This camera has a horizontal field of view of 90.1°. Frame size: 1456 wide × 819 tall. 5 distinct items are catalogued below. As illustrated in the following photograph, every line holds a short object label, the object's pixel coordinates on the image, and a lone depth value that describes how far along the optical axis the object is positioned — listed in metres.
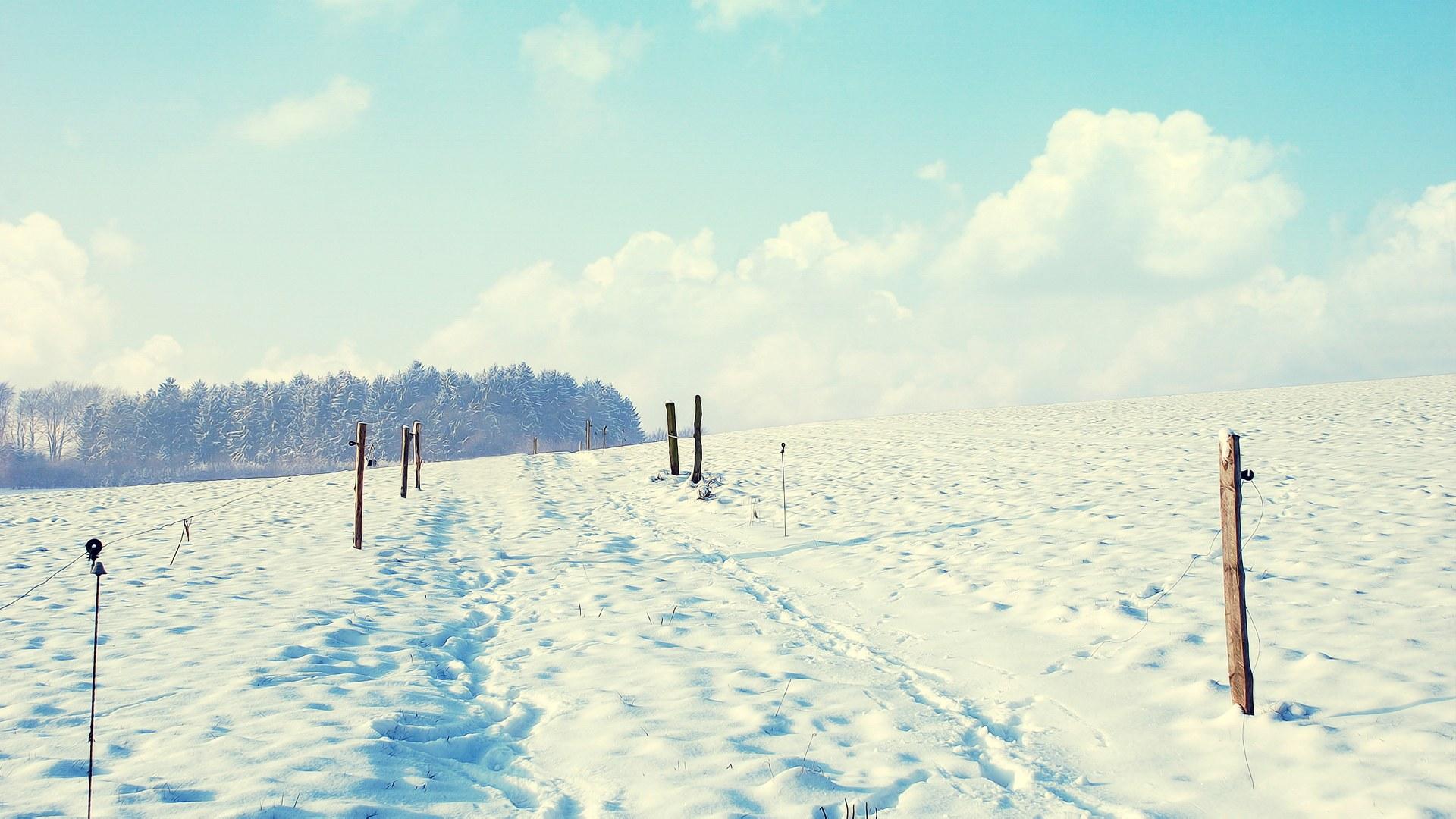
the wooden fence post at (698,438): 22.36
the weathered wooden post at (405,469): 21.69
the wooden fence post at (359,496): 13.41
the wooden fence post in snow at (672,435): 23.70
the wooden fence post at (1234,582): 5.67
